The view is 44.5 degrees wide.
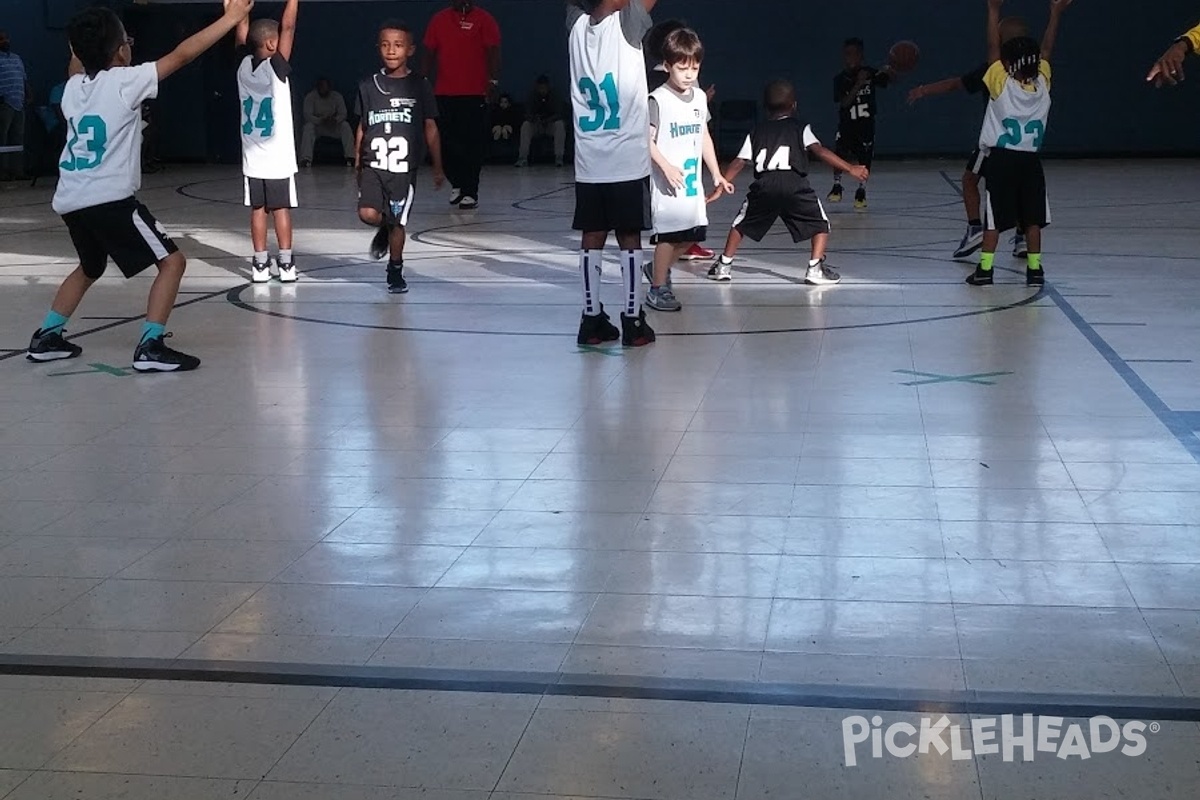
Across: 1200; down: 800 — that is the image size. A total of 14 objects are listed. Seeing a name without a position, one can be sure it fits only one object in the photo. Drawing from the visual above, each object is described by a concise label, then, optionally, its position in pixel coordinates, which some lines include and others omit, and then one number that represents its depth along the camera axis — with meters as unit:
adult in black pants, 14.63
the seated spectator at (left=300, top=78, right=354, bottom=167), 22.88
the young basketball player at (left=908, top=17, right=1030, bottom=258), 9.01
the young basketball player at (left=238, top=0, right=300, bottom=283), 8.79
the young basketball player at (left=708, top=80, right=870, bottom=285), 8.73
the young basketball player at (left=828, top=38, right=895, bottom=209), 14.33
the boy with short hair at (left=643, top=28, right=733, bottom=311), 7.72
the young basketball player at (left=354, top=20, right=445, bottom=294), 8.59
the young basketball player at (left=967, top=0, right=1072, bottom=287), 8.39
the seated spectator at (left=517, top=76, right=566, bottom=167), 22.47
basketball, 11.08
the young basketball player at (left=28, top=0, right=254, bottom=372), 6.31
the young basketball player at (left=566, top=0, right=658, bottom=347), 6.61
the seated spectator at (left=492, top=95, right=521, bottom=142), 22.92
